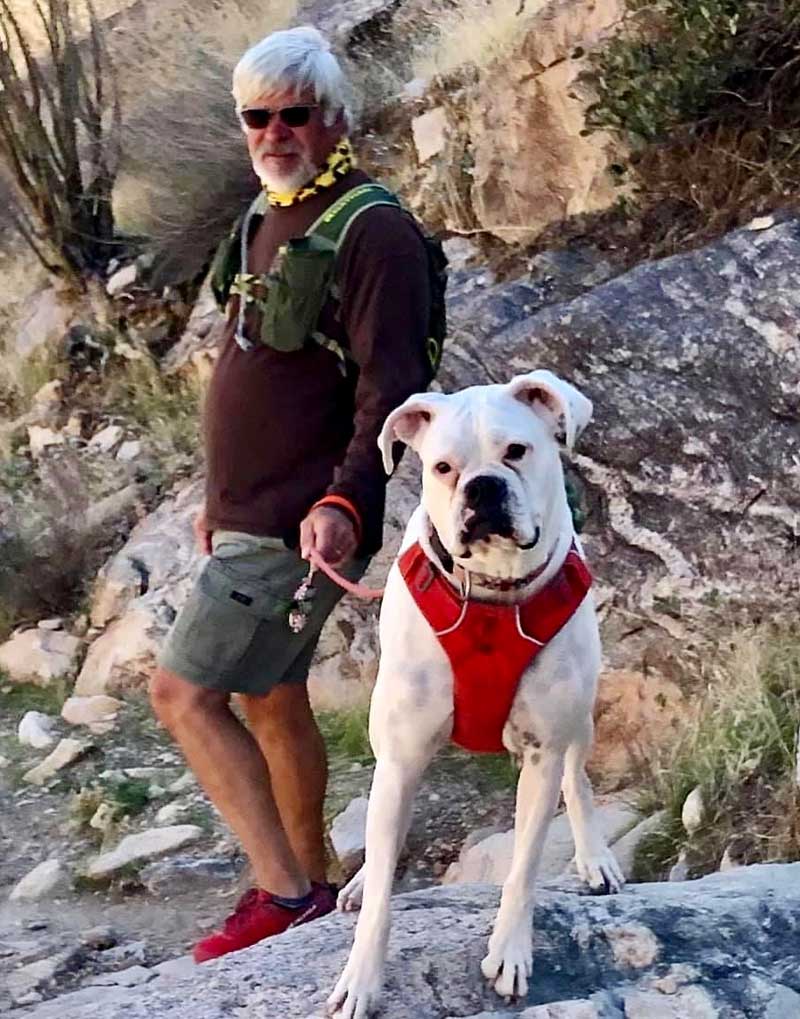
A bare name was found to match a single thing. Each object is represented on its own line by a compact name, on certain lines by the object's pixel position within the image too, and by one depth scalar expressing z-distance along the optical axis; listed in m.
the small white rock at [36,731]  5.71
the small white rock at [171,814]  5.00
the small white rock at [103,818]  4.99
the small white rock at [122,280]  8.45
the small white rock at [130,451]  7.34
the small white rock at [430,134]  7.07
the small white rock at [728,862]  3.73
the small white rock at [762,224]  5.23
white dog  2.56
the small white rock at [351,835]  4.43
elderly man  3.13
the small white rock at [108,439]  7.54
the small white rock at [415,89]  7.86
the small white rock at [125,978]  3.78
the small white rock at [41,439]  7.76
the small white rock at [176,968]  3.23
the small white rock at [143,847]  4.72
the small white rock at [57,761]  5.43
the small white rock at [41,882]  4.64
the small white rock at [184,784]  5.22
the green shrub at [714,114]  5.46
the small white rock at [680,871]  3.79
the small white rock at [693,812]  3.94
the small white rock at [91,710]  5.82
